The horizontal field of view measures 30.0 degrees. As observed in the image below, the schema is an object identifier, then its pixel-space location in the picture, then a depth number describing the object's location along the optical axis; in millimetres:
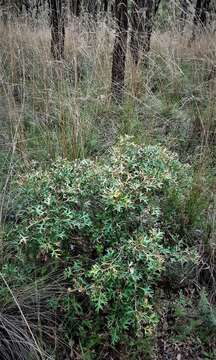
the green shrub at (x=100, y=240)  1558
